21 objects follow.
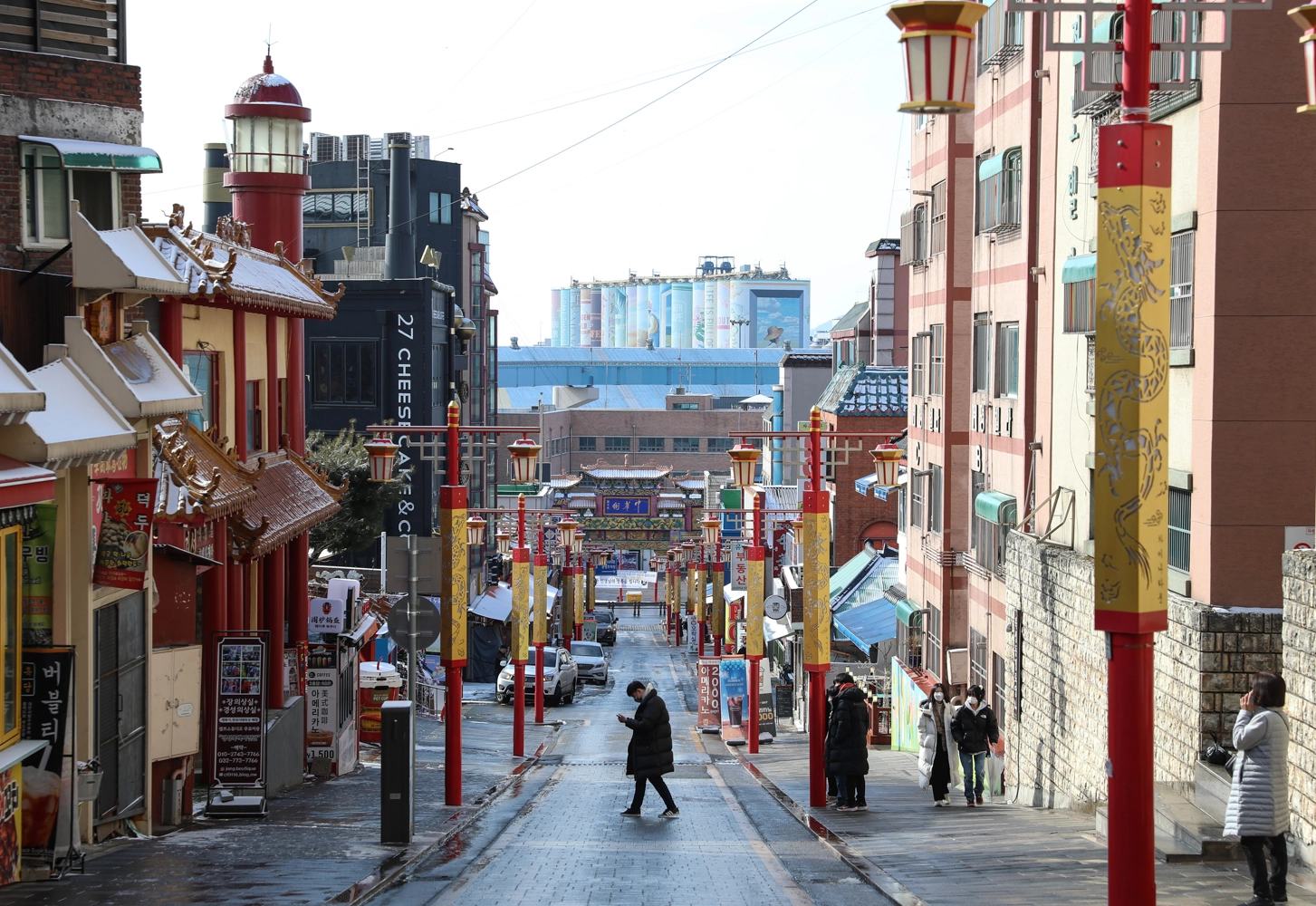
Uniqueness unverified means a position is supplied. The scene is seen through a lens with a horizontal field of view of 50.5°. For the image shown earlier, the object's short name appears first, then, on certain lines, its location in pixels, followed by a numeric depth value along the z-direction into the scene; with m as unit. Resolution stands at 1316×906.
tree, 35.97
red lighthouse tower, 25.70
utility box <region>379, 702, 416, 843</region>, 13.38
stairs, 11.49
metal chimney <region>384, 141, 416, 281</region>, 55.19
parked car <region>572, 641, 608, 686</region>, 54.88
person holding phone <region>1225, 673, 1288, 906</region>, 9.59
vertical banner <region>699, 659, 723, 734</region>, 34.81
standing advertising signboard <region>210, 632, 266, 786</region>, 15.49
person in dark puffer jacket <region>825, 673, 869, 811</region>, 16.48
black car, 77.81
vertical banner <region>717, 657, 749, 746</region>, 32.25
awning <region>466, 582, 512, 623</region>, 50.66
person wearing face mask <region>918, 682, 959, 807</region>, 17.58
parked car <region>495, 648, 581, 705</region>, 44.03
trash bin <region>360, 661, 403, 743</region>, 26.38
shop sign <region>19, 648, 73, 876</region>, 11.03
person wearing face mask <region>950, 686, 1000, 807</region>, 17.77
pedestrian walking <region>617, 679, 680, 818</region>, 16.08
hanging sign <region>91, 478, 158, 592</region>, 11.98
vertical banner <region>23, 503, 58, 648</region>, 11.55
